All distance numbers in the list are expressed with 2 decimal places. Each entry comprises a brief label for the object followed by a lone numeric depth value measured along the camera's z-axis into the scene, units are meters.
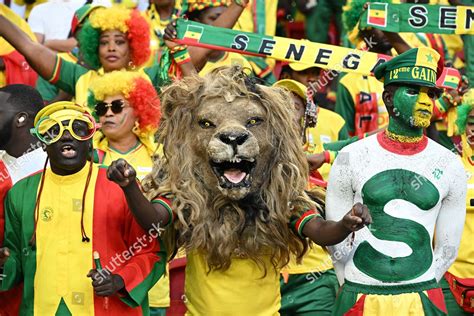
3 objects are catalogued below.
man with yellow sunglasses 12.02
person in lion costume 12.06
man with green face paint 12.06
